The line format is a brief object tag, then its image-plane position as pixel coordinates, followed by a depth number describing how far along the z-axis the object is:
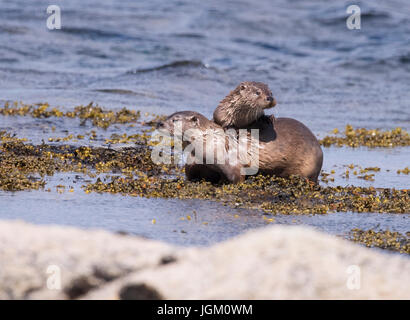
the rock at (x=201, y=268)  6.64
